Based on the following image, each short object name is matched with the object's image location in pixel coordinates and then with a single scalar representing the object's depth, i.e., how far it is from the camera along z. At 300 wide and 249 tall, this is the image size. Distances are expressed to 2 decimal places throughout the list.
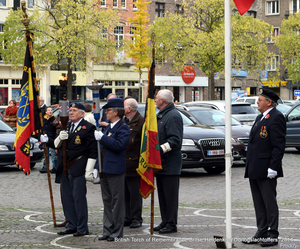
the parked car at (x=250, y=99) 39.04
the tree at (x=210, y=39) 44.03
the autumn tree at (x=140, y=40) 41.28
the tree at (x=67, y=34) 37.50
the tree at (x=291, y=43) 58.03
